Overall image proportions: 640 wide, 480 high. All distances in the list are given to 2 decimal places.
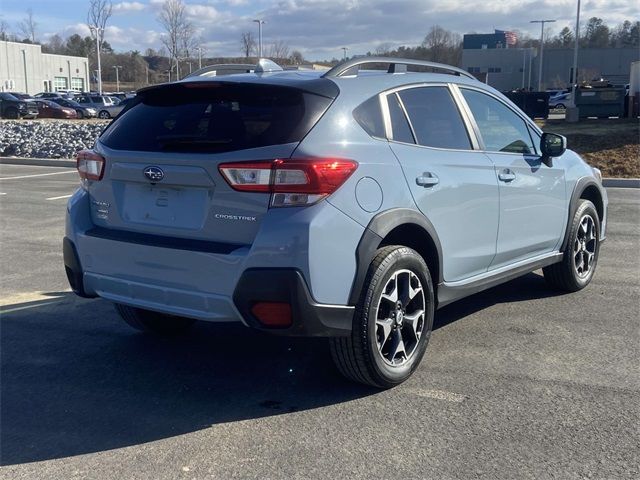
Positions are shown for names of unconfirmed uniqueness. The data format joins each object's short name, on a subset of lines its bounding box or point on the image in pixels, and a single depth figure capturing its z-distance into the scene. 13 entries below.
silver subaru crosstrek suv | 3.51
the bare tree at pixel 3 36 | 97.59
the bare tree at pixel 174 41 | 49.59
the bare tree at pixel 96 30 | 60.81
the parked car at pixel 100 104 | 44.19
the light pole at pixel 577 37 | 39.25
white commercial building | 79.19
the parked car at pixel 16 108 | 39.81
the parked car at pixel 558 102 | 53.23
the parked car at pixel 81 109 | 44.16
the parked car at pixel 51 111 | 42.06
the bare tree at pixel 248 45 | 52.91
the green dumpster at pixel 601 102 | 27.75
